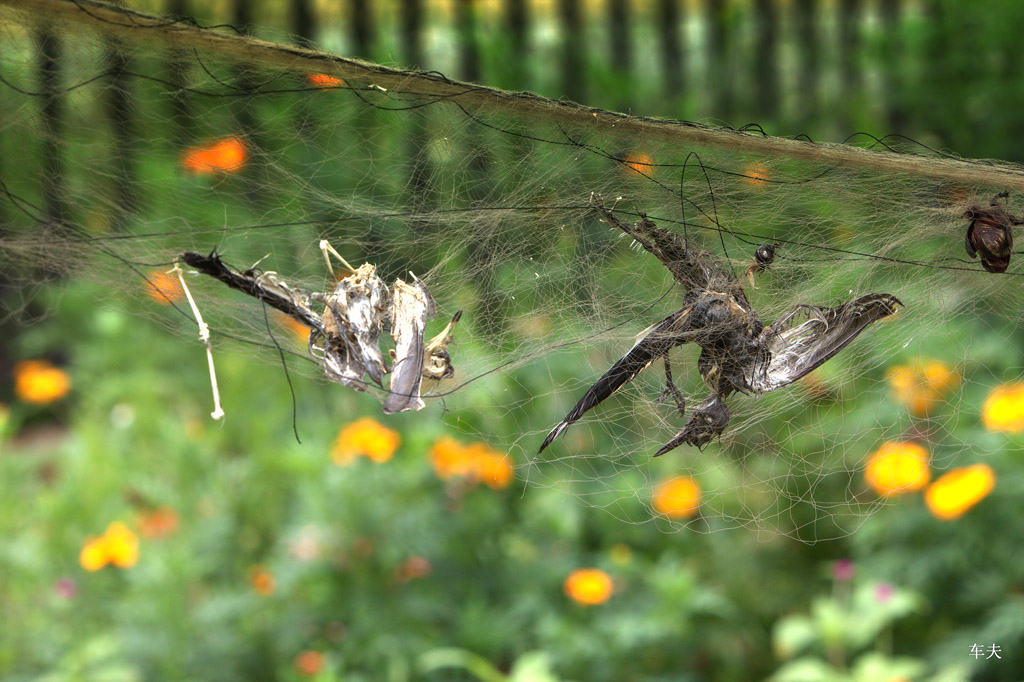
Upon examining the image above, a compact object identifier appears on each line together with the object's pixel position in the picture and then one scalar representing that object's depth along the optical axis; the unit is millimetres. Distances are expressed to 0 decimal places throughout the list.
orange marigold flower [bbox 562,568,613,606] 4585
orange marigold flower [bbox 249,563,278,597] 5082
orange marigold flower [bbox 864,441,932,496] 4309
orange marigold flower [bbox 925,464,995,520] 4203
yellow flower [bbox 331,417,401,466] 4902
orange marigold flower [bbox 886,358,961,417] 4434
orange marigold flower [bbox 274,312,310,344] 2424
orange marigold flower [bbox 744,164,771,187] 1988
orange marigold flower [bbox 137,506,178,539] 5586
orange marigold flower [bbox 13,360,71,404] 6812
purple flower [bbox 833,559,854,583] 4777
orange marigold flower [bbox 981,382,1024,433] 4156
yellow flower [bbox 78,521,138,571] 4645
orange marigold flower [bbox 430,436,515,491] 5047
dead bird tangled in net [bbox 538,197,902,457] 1851
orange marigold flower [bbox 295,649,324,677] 4723
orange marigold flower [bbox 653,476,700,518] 4726
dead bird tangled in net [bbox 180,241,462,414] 1854
